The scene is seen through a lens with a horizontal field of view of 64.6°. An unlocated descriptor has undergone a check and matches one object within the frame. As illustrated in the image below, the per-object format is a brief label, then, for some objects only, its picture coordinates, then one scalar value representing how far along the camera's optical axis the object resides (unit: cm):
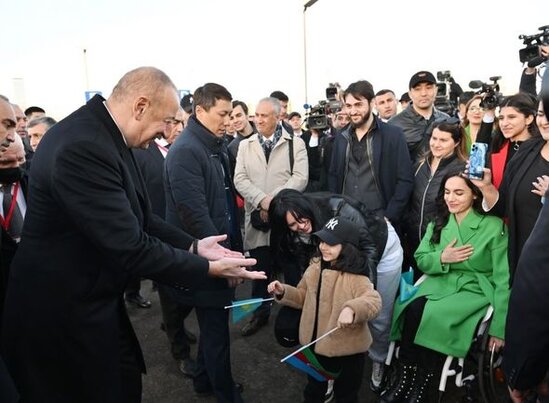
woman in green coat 257
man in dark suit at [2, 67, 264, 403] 155
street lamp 1372
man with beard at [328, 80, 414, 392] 369
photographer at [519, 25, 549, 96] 352
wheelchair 246
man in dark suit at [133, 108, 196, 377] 332
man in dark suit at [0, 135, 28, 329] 206
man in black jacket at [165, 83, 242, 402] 259
